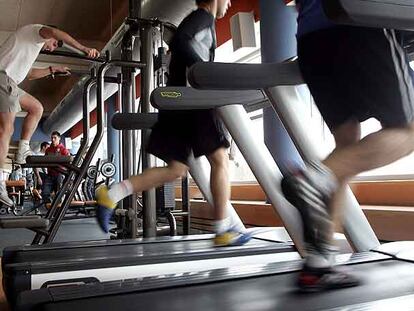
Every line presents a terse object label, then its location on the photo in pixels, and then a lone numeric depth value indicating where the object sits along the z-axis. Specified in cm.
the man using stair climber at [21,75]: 298
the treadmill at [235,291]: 114
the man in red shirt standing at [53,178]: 686
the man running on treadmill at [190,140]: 216
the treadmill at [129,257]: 173
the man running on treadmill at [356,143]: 108
